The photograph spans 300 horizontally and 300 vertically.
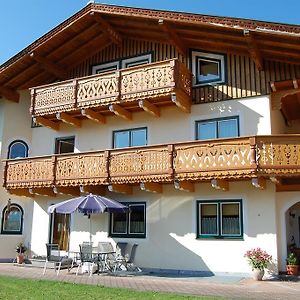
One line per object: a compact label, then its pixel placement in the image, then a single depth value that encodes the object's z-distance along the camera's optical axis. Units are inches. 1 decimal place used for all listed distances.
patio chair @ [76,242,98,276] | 589.6
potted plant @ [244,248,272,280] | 556.7
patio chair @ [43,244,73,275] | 615.2
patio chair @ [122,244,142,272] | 636.7
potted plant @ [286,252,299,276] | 574.6
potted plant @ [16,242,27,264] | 741.3
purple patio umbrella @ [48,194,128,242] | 594.9
